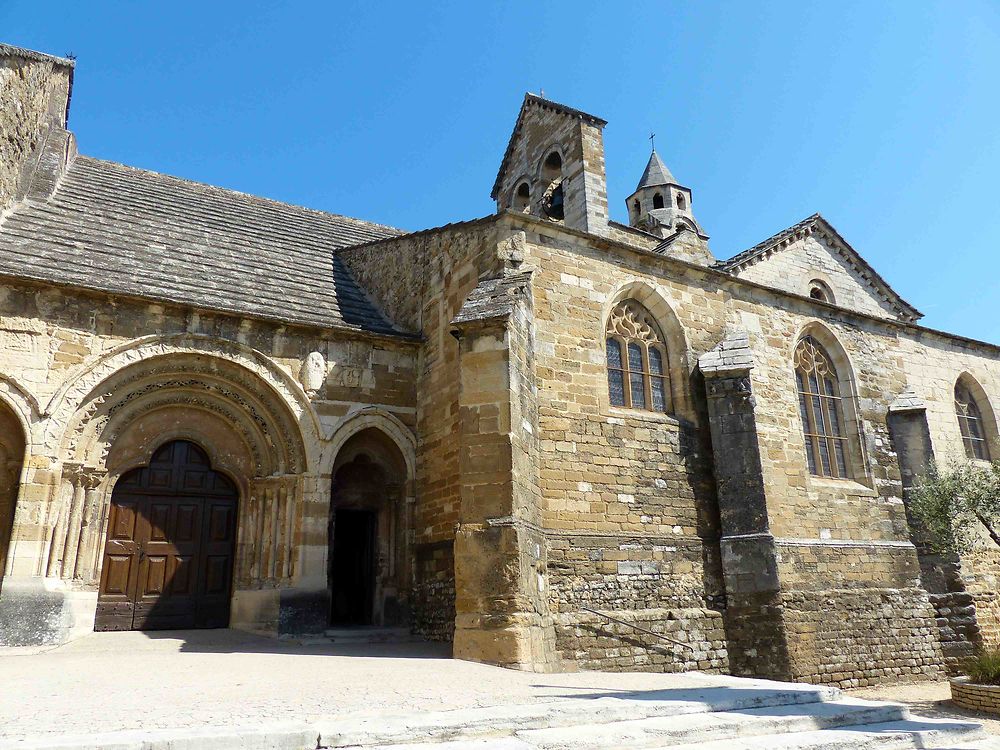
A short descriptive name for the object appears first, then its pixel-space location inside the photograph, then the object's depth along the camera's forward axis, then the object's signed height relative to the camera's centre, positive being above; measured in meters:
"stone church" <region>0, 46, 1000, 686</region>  8.50 +1.88
